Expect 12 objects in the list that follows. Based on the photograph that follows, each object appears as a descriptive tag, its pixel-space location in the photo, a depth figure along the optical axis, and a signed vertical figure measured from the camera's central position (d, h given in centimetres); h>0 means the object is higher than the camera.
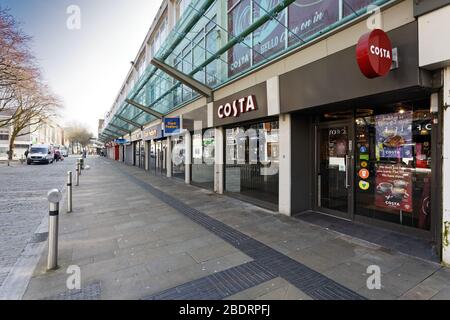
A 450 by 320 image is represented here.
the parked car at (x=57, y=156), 3879 +21
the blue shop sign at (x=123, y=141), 2897 +195
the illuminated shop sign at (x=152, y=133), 1576 +175
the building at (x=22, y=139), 4575 +394
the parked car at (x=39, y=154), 2753 +39
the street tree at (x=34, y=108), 2730 +637
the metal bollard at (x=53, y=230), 330 -102
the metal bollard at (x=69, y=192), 653 -96
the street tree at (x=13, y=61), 1231 +576
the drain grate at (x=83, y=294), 268 -156
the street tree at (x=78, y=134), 7544 +733
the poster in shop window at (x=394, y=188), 452 -62
